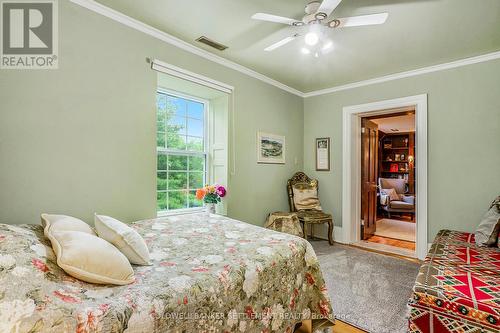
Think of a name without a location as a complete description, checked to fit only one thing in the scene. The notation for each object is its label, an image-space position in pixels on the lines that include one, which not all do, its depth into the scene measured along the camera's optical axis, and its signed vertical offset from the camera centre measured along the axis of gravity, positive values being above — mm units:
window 2975 +204
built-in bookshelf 7461 +355
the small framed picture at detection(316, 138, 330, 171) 4273 +213
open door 4285 -176
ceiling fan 1779 +1137
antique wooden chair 3760 -747
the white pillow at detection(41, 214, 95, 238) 1311 -325
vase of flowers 2955 -360
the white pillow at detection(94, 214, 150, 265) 1347 -409
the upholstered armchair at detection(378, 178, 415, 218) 6360 -845
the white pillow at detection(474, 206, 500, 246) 2229 -586
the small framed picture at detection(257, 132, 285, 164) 3689 +282
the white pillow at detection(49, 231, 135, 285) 1067 -415
